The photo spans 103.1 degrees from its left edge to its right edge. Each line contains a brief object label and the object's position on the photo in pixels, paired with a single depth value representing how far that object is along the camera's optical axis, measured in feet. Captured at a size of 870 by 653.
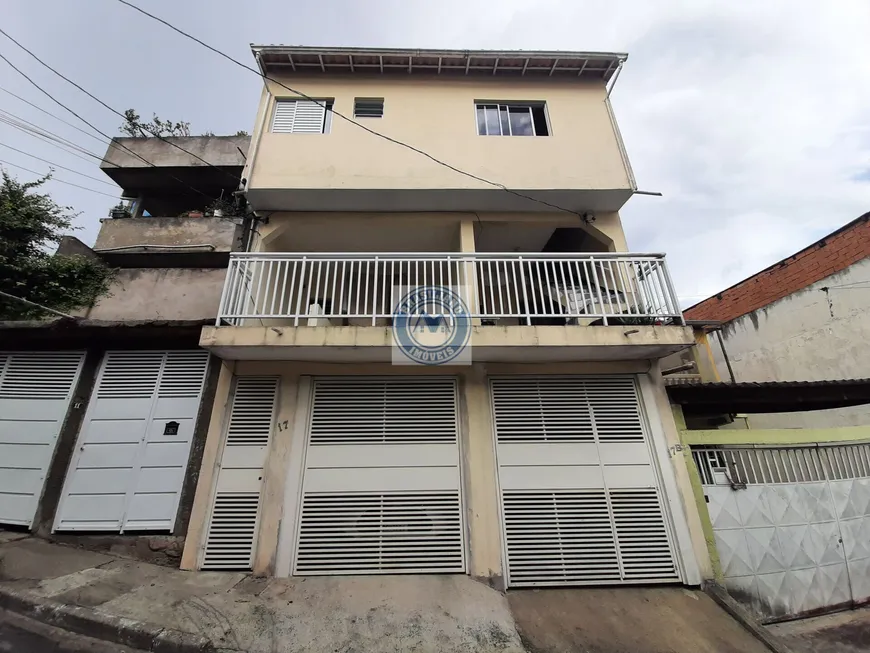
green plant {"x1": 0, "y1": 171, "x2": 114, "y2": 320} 18.80
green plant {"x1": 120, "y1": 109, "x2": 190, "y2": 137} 28.32
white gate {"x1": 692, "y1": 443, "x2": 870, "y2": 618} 13.76
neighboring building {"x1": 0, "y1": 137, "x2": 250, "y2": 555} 14.53
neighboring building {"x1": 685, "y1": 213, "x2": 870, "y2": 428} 25.66
